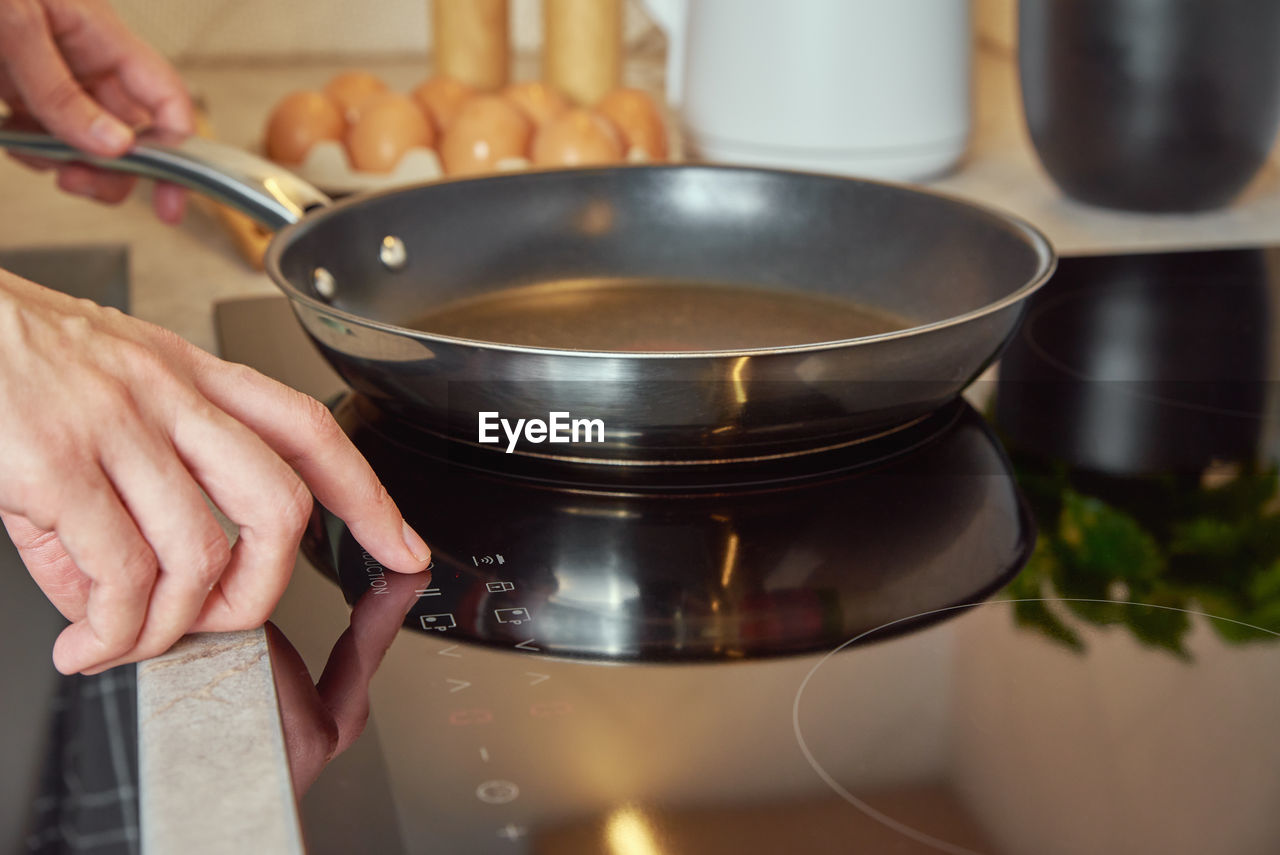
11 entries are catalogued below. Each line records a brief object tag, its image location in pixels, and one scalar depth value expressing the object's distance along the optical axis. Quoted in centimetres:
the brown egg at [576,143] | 95
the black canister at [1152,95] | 87
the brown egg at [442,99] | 104
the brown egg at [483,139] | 97
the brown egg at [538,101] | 103
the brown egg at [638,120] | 102
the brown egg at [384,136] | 98
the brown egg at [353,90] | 105
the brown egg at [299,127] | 99
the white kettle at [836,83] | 98
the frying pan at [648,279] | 49
